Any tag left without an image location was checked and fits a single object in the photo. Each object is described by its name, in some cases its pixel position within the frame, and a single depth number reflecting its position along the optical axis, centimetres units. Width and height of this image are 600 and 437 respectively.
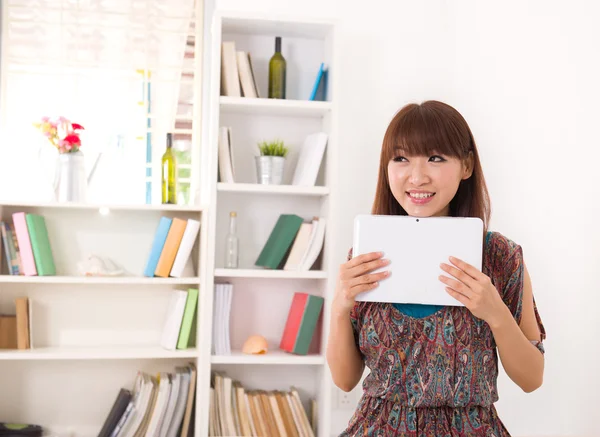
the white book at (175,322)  271
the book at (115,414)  269
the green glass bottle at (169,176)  282
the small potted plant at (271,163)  274
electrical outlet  296
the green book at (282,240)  276
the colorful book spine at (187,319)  272
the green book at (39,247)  266
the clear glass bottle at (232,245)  278
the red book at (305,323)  274
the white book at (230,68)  274
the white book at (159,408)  268
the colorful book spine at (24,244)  265
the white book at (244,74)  276
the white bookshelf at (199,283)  276
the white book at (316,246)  274
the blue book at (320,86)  279
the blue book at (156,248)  271
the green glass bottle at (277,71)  280
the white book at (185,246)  271
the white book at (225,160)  272
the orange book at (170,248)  270
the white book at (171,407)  270
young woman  109
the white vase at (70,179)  270
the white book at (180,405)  271
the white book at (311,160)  274
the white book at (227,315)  271
